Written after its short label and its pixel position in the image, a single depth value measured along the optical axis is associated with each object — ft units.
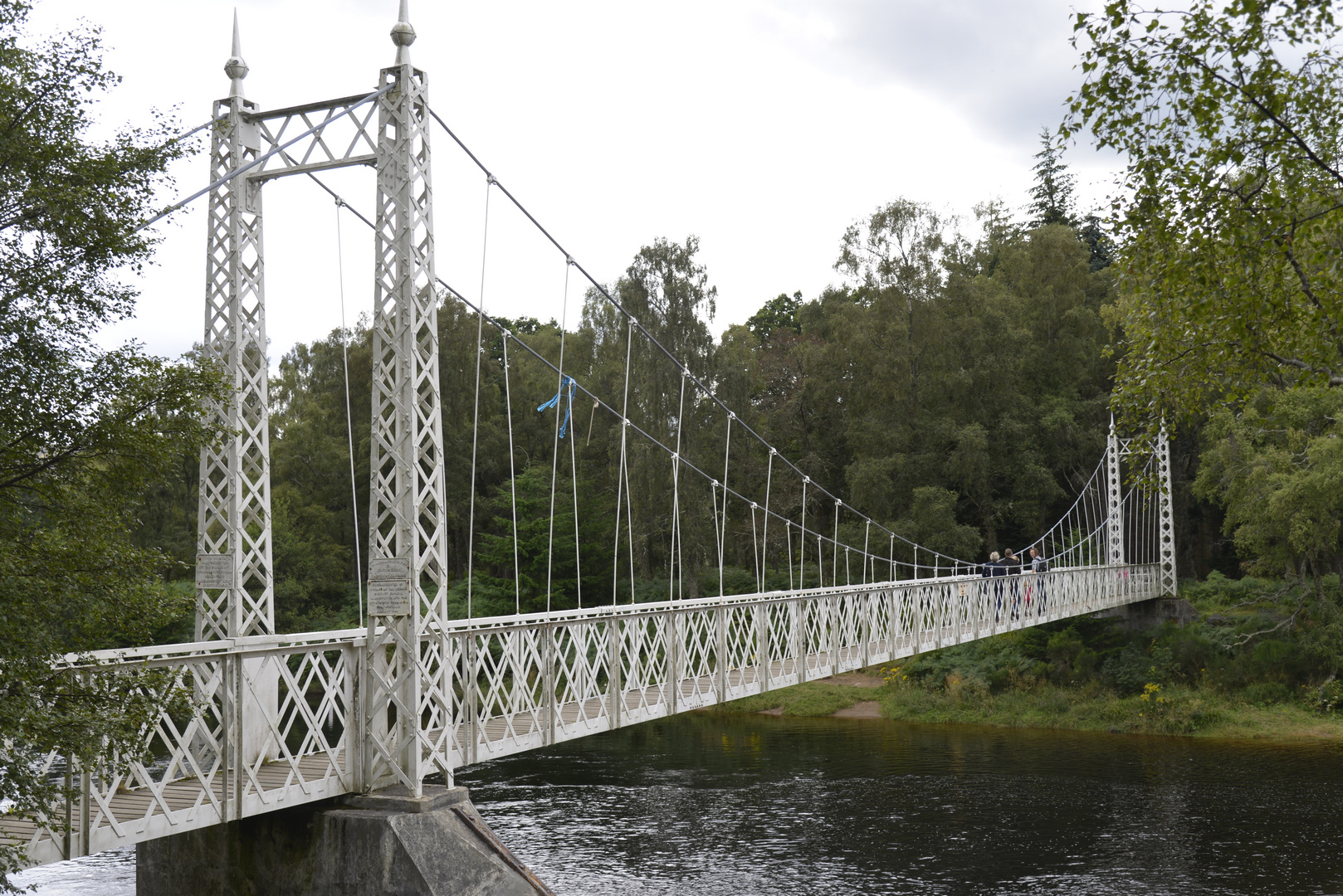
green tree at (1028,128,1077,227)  140.05
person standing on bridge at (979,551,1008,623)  69.67
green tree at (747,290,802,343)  151.74
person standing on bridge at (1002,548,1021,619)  70.85
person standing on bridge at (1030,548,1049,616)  72.23
